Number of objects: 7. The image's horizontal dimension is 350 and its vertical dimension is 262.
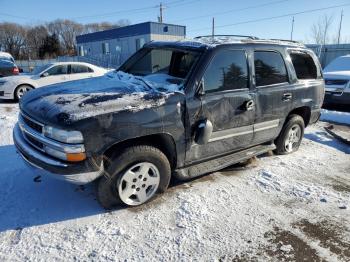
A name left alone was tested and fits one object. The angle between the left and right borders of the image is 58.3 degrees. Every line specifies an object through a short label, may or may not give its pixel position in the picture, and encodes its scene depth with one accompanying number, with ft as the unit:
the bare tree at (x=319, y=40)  154.52
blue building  107.14
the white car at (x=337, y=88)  31.19
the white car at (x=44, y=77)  32.86
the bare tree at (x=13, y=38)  222.48
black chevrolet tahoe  10.19
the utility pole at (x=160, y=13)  146.10
